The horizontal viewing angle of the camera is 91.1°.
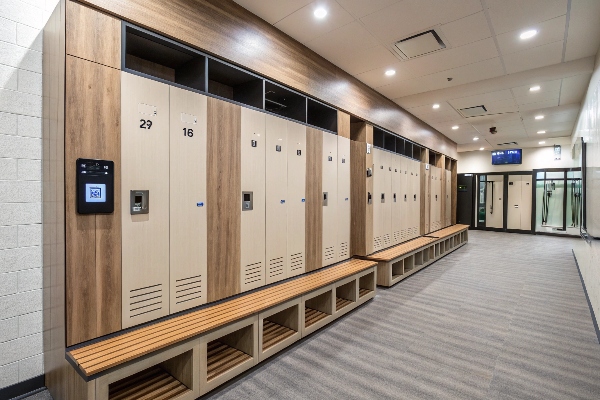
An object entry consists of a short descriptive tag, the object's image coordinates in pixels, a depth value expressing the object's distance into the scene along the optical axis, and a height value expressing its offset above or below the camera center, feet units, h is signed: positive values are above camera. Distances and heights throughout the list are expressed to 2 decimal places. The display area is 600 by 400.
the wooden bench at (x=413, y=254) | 15.05 -3.49
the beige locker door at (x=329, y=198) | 12.74 +0.03
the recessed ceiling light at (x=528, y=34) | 11.05 +6.35
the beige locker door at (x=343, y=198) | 13.62 +0.03
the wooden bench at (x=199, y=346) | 5.49 -3.24
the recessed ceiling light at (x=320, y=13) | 9.59 +6.16
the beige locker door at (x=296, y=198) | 10.85 +0.02
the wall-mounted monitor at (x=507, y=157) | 36.35 +5.42
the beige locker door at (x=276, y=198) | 9.96 +0.01
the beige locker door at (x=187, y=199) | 7.37 -0.04
